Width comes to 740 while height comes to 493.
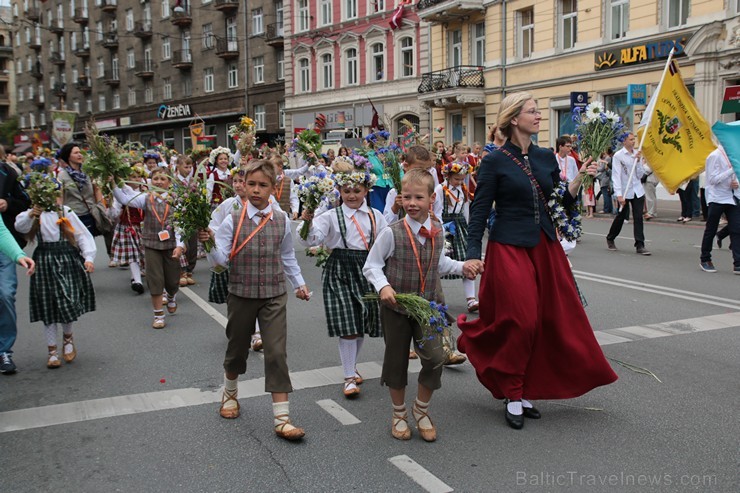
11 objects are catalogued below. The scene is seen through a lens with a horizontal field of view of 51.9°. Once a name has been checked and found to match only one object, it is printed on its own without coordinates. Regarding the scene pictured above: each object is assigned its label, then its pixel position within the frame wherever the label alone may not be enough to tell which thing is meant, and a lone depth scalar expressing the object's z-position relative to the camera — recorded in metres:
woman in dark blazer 4.79
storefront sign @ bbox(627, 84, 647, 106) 18.92
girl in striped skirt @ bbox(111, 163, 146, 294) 10.69
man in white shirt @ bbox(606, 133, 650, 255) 12.87
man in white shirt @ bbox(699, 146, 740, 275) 10.69
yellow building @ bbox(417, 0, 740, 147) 22.53
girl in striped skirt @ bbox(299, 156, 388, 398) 5.63
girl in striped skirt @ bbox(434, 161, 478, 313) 8.29
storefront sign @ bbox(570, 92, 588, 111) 17.09
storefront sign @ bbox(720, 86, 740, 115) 15.84
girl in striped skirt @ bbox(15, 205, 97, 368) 6.68
